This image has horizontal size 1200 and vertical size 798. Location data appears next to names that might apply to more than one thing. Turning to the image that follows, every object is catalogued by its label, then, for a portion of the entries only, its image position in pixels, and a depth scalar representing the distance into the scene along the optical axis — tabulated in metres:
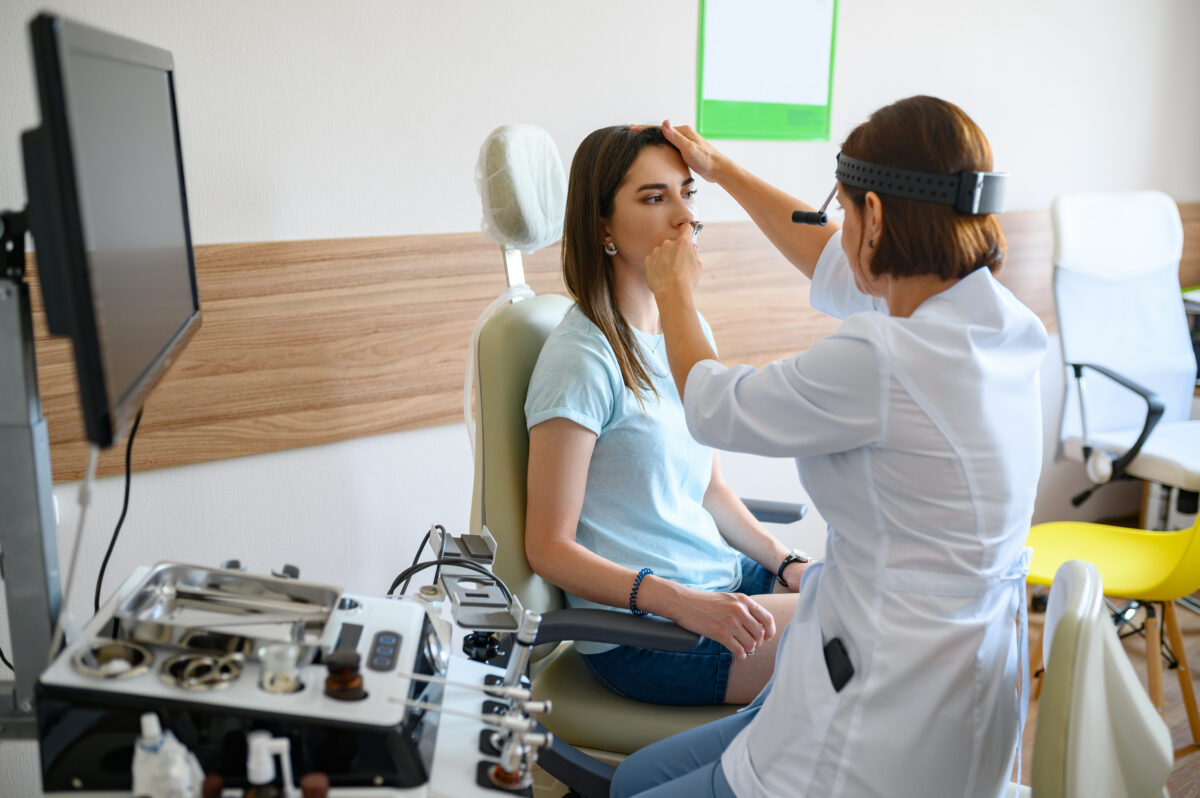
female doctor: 0.99
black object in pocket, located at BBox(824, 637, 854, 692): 1.01
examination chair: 1.39
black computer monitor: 0.65
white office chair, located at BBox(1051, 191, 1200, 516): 2.62
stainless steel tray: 0.83
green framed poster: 2.21
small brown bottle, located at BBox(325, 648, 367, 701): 0.81
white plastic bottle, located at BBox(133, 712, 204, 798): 0.73
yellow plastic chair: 2.04
